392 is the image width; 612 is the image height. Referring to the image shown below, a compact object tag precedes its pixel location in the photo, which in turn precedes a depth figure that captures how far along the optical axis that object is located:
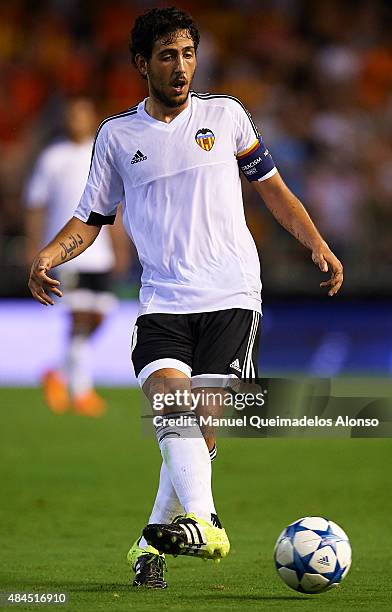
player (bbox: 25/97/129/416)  25.28
